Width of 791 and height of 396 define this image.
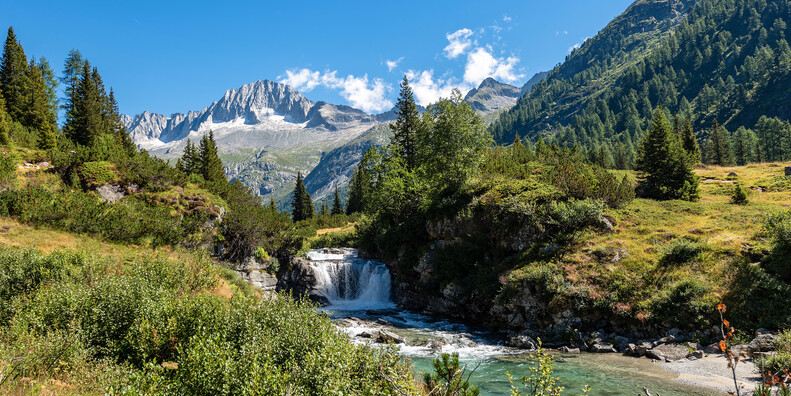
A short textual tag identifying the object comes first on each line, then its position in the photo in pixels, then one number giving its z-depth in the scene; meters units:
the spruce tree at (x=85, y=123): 34.66
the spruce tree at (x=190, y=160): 55.65
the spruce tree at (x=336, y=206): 85.56
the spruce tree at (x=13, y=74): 36.81
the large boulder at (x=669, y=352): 14.32
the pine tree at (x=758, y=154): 81.48
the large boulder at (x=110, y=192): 23.73
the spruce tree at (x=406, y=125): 43.12
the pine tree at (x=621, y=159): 87.81
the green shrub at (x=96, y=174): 23.83
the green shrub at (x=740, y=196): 26.67
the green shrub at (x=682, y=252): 18.55
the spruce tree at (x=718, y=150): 74.88
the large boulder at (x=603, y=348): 16.31
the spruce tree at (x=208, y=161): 52.97
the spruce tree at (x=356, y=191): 75.44
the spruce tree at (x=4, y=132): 24.97
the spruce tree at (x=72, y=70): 45.62
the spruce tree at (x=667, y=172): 30.61
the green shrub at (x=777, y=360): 10.68
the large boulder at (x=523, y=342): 17.38
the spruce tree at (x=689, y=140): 56.27
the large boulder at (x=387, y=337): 18.55
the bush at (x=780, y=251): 15.82
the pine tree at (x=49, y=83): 44.44
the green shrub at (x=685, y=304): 15.80
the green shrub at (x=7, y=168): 19.42
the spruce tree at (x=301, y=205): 78.06
